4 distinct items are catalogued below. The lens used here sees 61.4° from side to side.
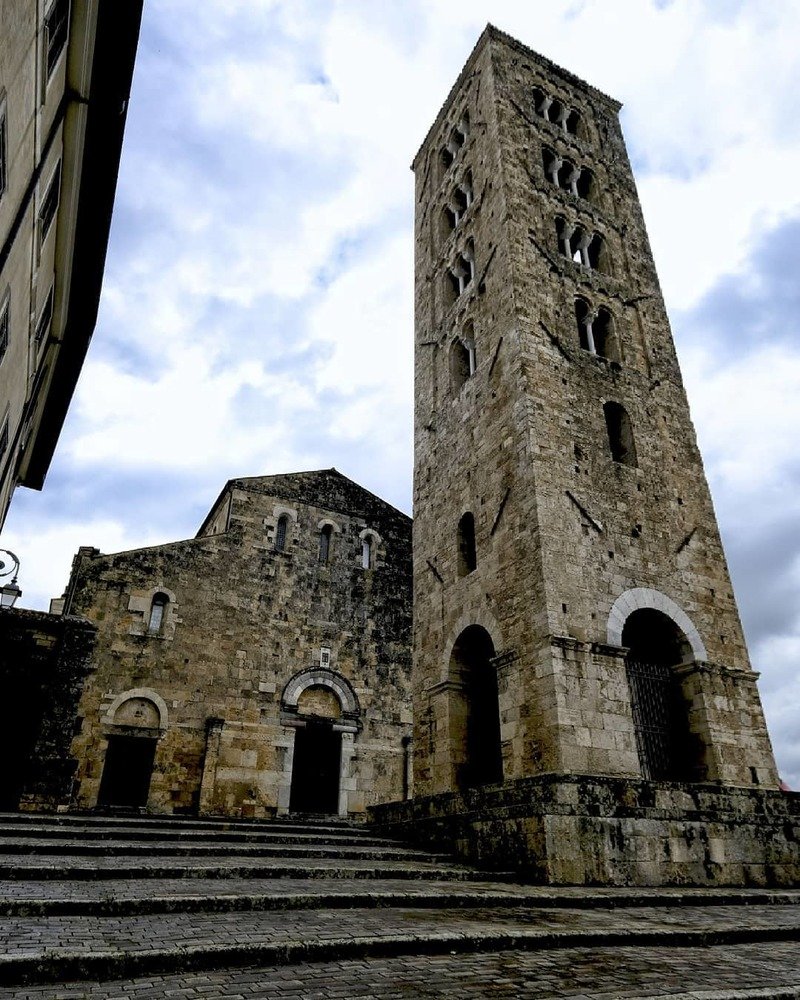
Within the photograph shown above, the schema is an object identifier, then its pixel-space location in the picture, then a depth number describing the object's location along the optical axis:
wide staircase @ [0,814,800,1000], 3.49
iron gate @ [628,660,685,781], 10.18
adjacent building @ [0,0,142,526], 8.49
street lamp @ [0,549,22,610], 14.09
